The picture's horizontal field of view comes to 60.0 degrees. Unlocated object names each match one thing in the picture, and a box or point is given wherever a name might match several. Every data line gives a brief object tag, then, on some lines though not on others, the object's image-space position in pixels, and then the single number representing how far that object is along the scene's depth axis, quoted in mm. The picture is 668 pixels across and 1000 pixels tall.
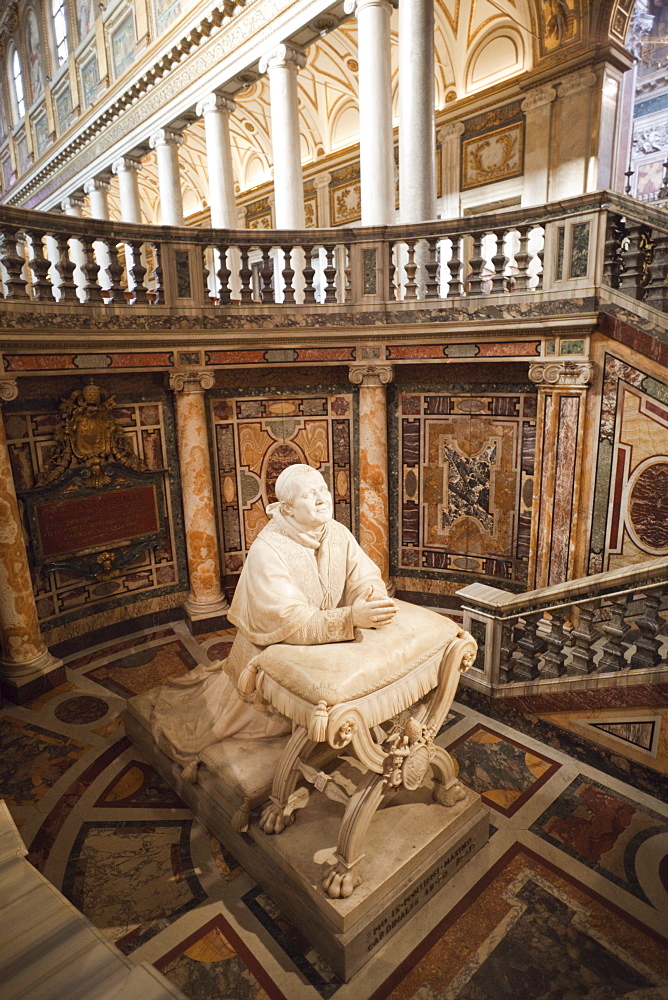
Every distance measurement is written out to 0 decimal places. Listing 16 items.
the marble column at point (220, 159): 10312
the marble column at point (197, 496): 6742
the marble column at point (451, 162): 11352
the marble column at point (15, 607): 5547
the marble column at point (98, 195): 14906
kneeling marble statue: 3277
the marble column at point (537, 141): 9953
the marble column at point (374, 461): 7035
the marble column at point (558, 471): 5785
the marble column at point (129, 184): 13366
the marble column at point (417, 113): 6652
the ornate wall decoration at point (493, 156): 10562
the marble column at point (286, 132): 8492
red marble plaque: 6430
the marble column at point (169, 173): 11805
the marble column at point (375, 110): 7090
